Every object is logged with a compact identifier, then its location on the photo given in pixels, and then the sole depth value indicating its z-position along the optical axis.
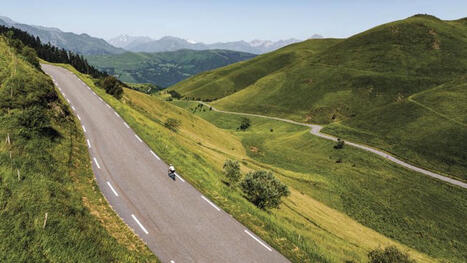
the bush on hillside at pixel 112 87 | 51.03
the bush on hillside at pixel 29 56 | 42.03
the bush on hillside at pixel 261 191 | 24.70
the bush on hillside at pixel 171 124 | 45.12
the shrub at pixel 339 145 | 77.44
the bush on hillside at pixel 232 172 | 28.25
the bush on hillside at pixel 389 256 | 17.64
